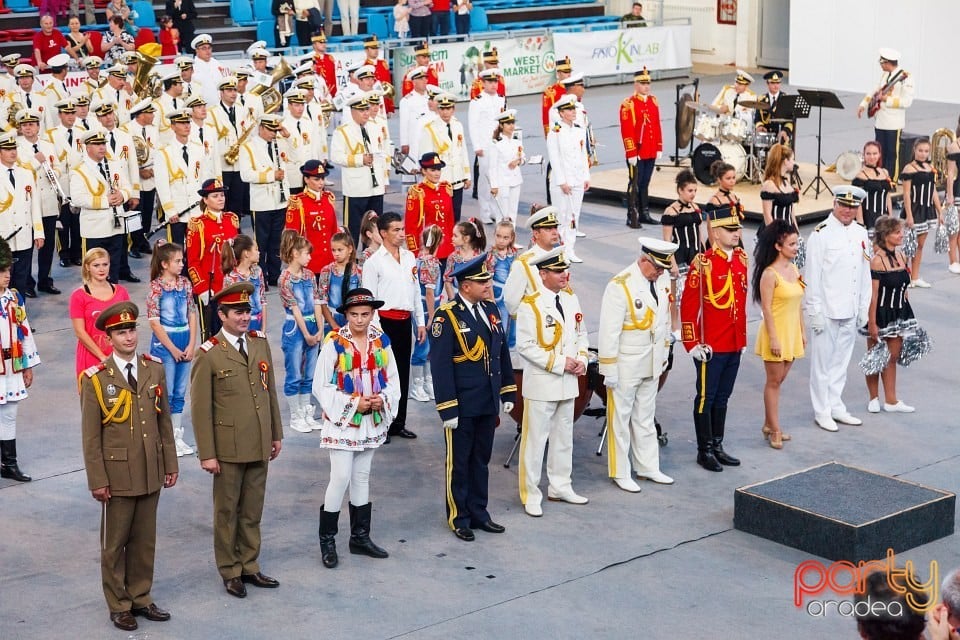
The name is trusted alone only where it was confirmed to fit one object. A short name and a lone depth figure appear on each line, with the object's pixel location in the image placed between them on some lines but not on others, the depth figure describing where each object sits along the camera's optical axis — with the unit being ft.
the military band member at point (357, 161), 52.29
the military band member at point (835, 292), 35.86
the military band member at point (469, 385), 29.27
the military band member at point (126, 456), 25.25
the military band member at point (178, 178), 49.14
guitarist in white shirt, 62.08
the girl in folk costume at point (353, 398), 27.76
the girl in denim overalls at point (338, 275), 36.45
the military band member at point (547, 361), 30.55
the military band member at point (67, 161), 49.79
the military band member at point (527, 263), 35.01
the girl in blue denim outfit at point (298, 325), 36.19
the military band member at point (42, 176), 49.49
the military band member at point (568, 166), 53.47
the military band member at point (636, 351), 31.73
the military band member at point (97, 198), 47.67
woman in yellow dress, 34.71
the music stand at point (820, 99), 62.20
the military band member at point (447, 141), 54.49
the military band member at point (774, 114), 64.03
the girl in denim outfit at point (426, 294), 37.88
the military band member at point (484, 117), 58.70
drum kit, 64.28
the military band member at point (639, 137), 58.44
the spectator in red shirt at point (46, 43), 81.41
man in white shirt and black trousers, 35.04
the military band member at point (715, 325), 33.42
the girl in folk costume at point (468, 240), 36.88
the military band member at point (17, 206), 45.42
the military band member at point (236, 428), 26.58
